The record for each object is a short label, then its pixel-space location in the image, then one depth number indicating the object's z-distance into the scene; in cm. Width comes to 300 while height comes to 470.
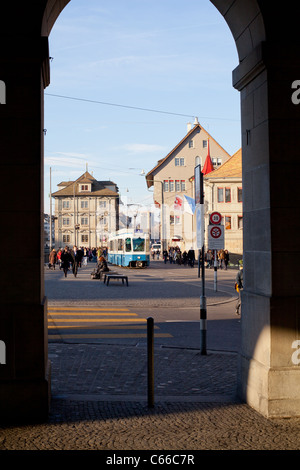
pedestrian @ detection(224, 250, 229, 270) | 4900
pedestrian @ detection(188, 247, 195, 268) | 5362
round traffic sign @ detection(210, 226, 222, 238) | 2069
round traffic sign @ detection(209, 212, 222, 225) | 2103
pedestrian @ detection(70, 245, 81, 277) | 3243
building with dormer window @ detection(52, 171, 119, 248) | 10350
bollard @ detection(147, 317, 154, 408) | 625
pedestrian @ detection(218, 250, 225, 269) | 4875
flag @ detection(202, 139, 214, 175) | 7136
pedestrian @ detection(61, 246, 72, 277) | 3359
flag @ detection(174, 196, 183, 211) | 5197
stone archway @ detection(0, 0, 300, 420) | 573
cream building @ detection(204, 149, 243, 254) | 6219
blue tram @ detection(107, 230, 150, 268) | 5003
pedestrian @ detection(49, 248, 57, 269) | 4385
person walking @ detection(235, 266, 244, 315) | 1504
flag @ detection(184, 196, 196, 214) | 4288
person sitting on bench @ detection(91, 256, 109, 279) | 3059
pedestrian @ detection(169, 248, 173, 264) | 6569
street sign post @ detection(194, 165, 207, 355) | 1003
